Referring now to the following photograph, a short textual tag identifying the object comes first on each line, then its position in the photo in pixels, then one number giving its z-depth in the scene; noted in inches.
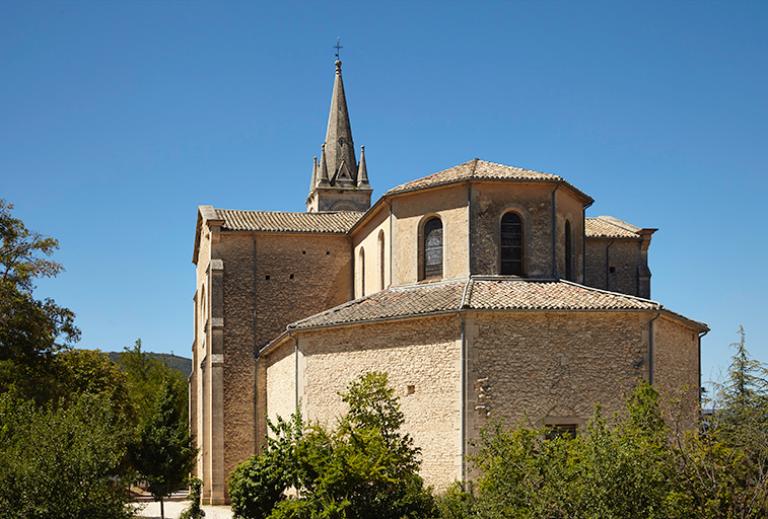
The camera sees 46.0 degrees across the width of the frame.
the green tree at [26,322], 1258.0
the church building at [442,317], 921.5
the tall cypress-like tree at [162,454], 1341.0
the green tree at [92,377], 1382.9
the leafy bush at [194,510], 1059.9
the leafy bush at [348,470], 837.8
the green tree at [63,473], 697.0
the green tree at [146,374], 2298.2
